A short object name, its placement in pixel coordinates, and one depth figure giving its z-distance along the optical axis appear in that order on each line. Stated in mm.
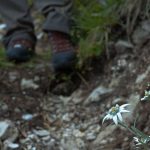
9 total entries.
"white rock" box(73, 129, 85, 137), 2643
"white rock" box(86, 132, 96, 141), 2566
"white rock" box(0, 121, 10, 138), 2512
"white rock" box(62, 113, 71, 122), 2816
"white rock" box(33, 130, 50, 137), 2629
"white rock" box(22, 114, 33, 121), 2722
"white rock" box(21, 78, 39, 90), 3097
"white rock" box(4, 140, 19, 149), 2463
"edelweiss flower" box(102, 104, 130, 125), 1454
